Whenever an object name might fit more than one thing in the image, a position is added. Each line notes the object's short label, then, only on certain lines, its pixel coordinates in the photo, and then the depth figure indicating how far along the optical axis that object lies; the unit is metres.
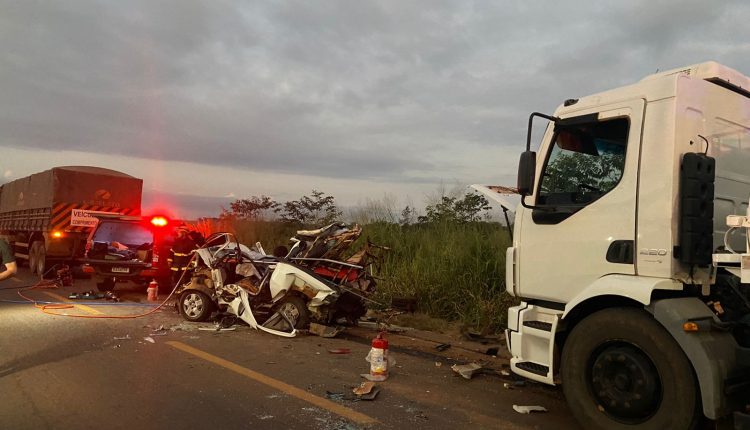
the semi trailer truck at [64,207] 15.28
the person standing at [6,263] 5.41
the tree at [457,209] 11.64
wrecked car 8.02
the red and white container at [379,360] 5.71
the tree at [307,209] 19.69
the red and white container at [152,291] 11.27
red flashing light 12.27
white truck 3.68
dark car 11.78
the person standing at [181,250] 10.16
